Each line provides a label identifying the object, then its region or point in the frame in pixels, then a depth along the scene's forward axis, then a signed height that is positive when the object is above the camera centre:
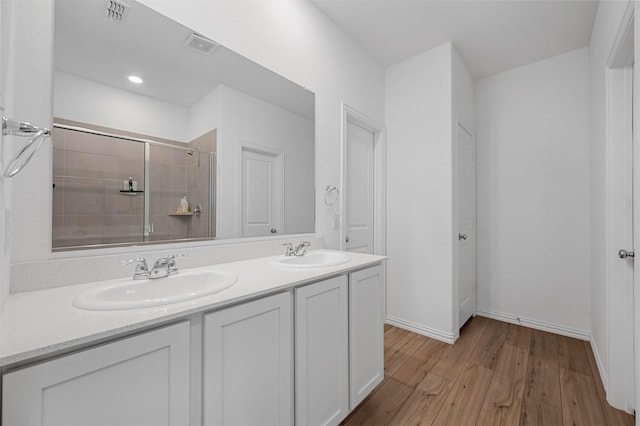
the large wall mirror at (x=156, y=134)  1.08 +0.40
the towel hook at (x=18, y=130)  0.69 +0.22
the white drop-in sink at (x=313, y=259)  1.43 -0.27
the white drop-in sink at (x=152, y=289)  0.80 -0.28
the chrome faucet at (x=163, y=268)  1.12 -0.23
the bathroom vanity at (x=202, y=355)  0.61 -0.42
